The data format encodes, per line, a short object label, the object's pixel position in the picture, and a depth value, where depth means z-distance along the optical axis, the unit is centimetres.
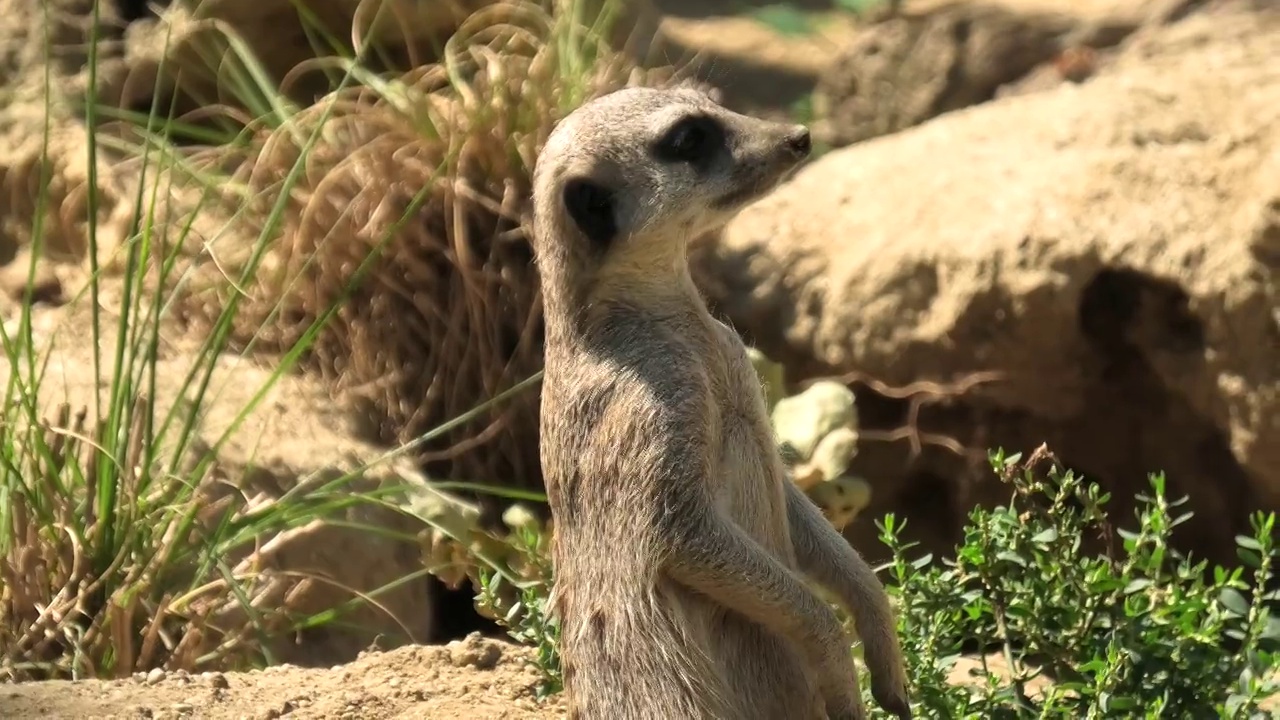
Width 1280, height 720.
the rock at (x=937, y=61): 1280
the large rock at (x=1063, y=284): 784
